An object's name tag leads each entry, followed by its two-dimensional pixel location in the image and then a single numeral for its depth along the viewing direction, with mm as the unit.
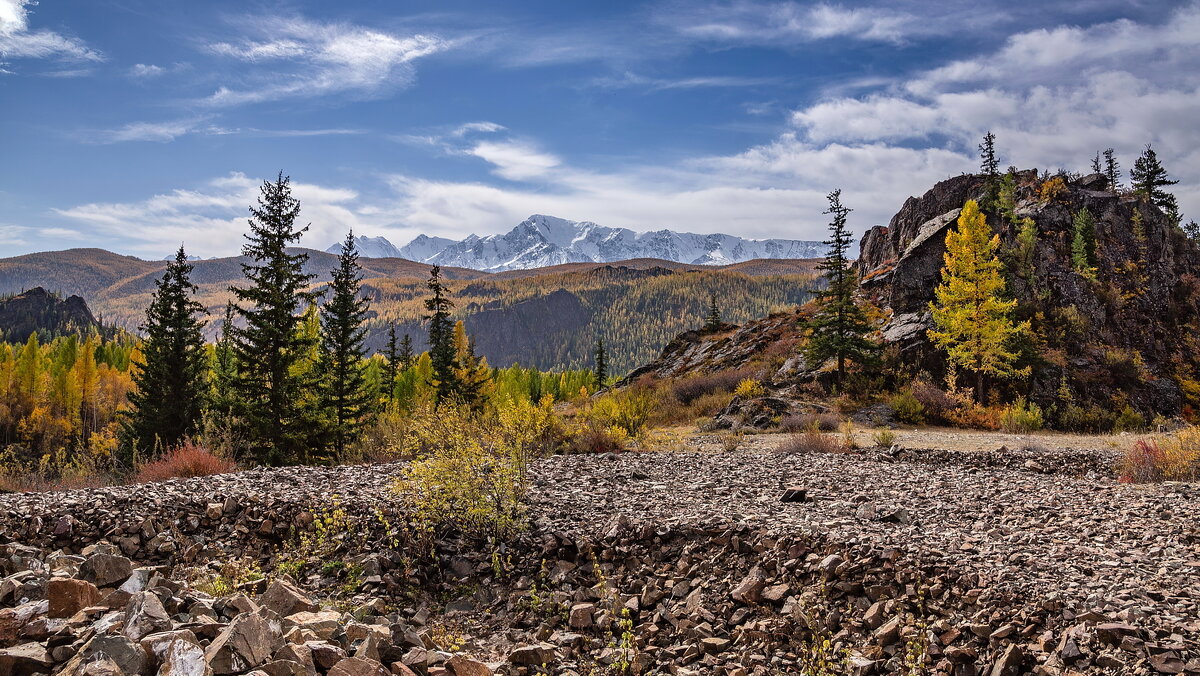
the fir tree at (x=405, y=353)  56322
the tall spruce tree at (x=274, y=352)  17141
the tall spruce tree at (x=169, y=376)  24234
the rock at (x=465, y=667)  4039
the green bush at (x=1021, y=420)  19844
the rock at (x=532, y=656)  5020
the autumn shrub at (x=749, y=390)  24906
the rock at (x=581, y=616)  5750
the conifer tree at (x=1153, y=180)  48594
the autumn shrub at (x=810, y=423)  18781
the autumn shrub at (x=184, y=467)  10023
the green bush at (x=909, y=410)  21328
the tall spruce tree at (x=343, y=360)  19309
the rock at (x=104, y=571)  5102
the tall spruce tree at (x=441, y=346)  29422
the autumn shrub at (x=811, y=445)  13664
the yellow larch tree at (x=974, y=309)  23453
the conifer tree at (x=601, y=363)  69188
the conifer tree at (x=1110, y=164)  55659
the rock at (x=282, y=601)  4648
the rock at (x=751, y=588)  5656
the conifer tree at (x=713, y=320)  53469
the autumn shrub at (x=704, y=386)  30375
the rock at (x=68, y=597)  3793
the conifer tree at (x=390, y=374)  44056
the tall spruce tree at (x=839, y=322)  26172
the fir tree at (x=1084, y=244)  29656
